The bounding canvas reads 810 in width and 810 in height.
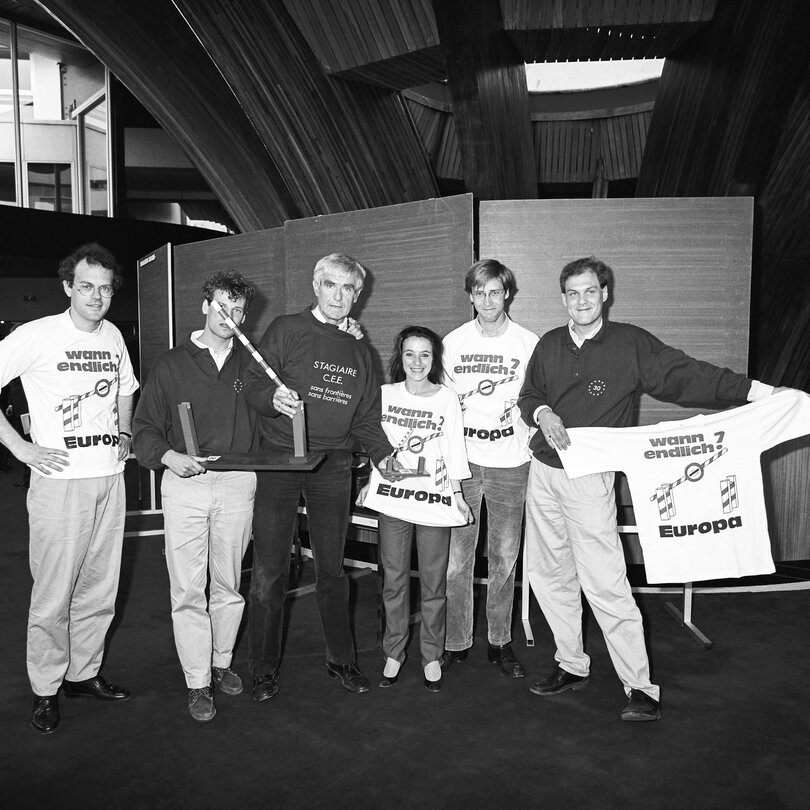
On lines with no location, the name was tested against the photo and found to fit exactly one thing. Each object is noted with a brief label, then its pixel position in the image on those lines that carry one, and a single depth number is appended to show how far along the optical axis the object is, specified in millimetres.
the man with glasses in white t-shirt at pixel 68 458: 2506
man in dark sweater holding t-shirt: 2578
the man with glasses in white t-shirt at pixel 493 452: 2922
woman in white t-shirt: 2762
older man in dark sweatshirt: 2637
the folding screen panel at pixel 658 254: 3684
